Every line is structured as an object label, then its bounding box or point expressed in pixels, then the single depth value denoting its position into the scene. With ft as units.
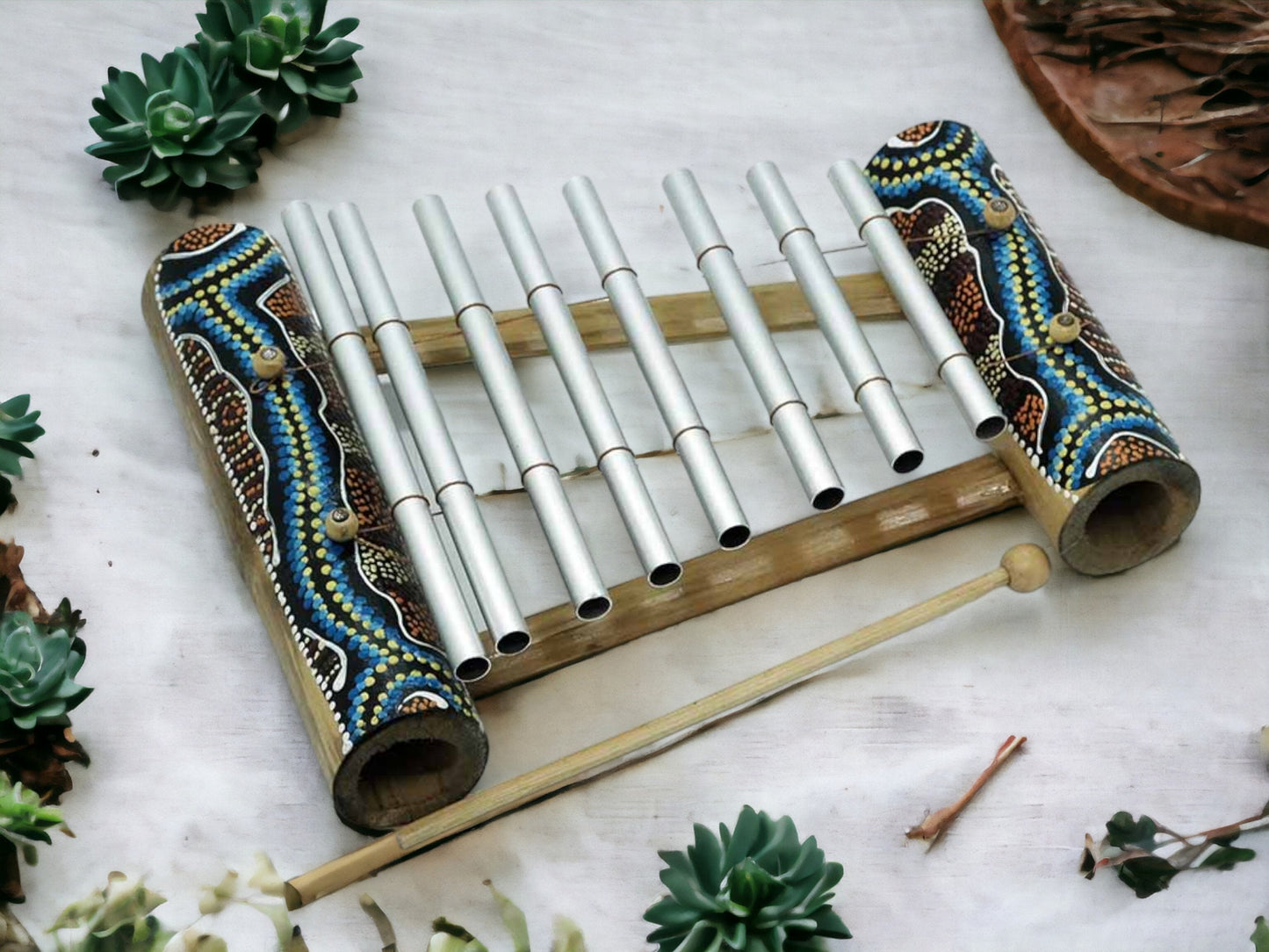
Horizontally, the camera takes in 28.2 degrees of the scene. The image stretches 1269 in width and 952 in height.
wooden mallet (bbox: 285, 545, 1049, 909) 2.35
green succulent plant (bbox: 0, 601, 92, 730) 2.34
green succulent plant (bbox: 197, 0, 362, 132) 2.78
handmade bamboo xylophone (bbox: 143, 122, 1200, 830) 2.37
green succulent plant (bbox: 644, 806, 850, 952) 2.27
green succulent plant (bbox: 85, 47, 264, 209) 2.72
